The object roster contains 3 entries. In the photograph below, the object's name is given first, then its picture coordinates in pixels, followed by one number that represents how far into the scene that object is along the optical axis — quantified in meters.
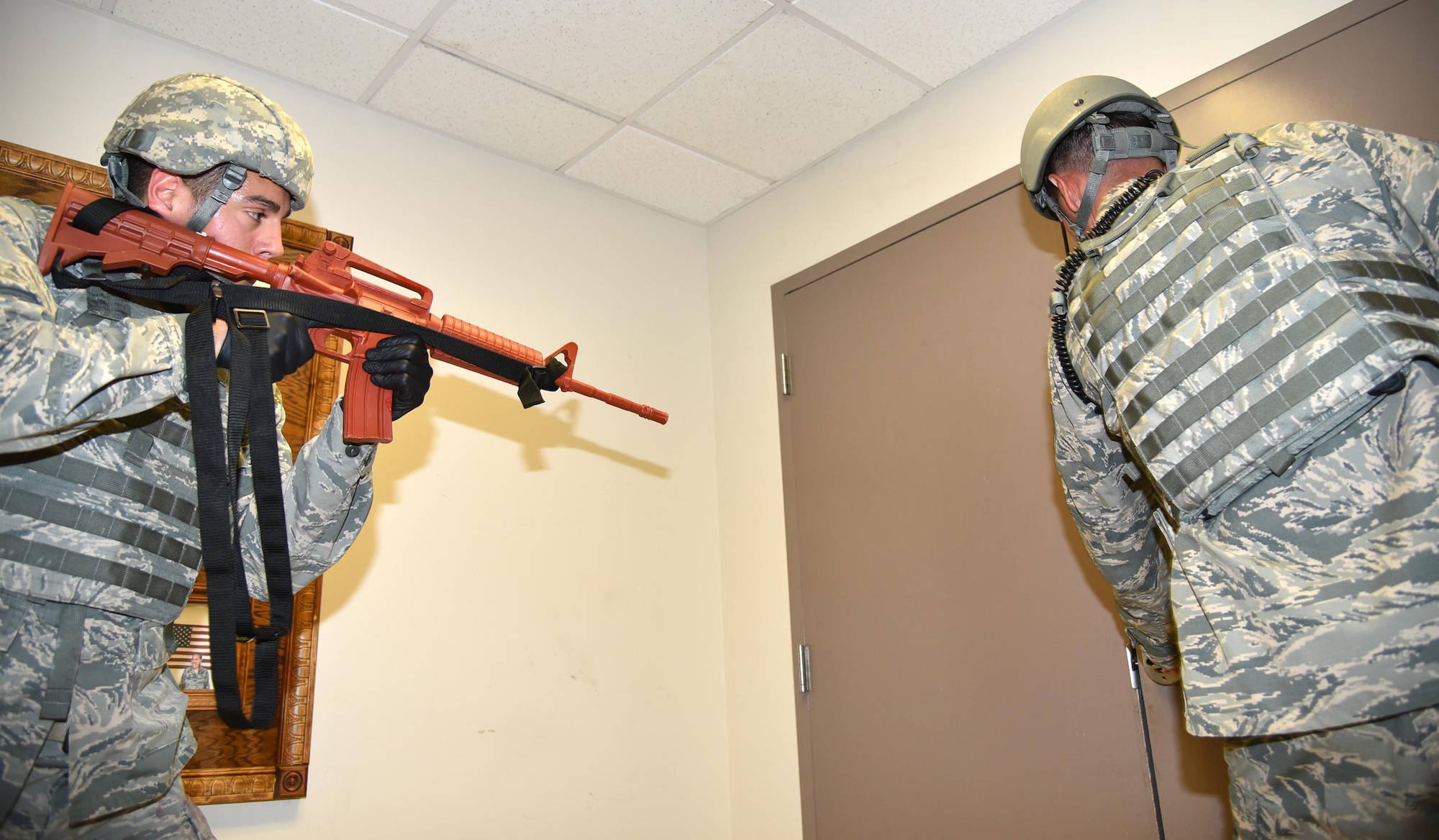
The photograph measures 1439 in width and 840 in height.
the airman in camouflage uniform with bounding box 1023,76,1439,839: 1.02
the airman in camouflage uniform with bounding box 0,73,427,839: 1.12
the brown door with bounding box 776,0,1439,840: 1.84
